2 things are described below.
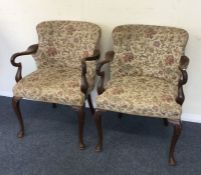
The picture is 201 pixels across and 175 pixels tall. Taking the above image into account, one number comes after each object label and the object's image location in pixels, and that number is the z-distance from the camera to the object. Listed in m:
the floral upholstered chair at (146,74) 1.83
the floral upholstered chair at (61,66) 2.00
